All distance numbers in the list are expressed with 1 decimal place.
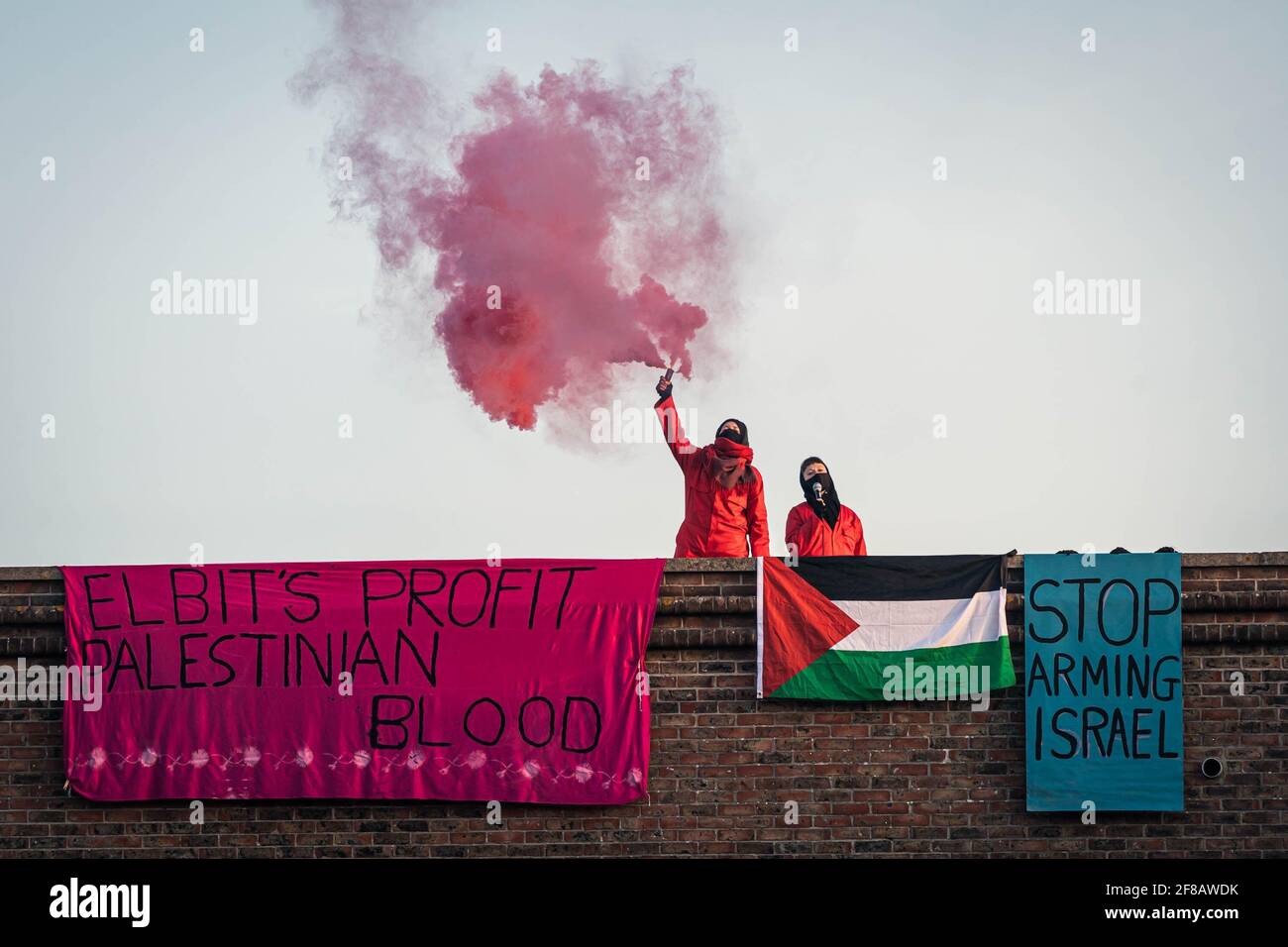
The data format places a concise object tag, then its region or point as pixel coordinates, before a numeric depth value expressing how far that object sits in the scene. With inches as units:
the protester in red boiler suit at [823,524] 490.9
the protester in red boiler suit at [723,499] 490.6
